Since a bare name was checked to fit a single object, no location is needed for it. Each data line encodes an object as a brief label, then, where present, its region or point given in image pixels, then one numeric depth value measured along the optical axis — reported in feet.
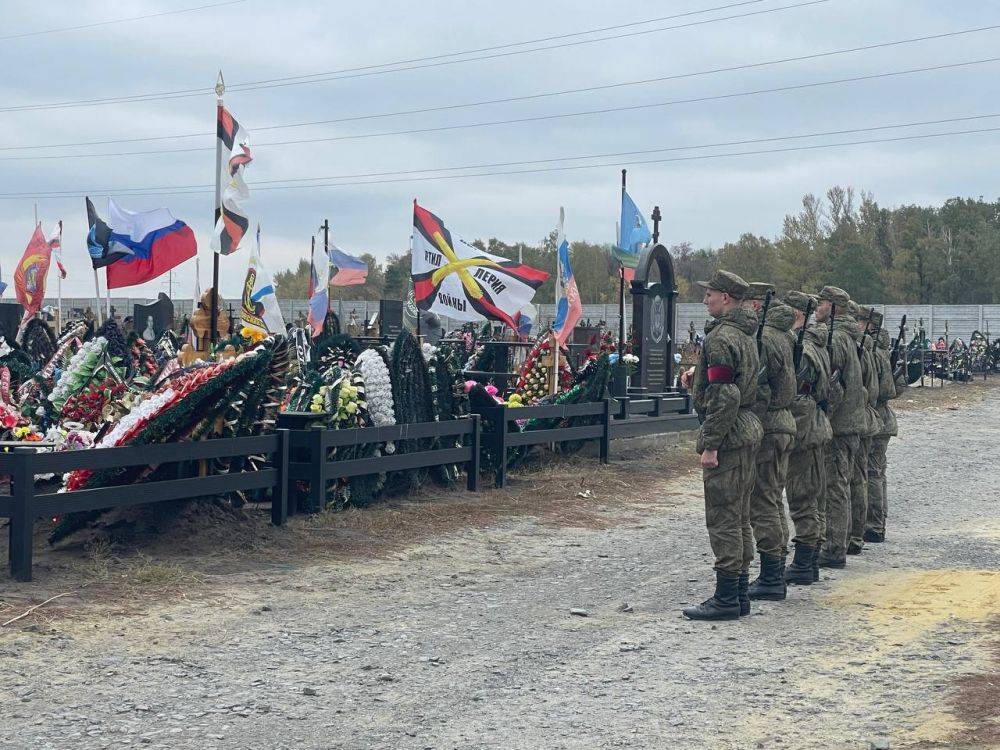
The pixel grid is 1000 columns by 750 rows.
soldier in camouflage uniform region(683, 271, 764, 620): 25.13
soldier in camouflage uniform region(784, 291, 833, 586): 29.35
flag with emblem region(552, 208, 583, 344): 53.47
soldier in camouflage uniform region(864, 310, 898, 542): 35.76
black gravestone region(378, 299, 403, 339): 91.45
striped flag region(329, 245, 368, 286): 113.21
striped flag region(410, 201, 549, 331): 46.62
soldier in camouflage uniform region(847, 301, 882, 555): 33.45
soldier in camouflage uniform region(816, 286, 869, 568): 31.58
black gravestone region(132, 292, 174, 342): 87.04
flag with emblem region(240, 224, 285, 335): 54.44
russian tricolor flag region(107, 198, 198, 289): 46.80
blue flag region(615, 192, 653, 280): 68.69
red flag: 65.57
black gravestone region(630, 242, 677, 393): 63.05
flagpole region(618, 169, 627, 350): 63.18
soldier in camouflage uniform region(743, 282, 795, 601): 27.20
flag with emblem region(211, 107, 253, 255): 38.65
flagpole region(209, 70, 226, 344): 37.35
